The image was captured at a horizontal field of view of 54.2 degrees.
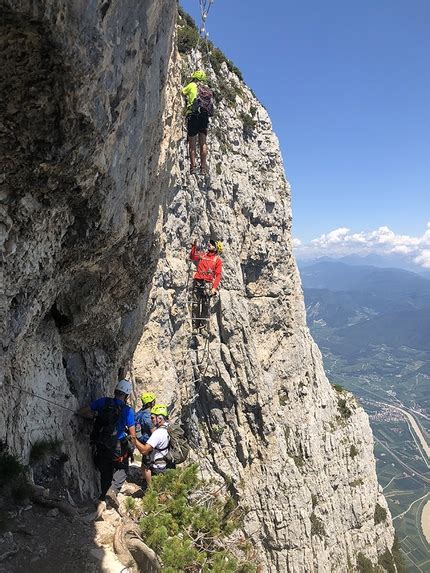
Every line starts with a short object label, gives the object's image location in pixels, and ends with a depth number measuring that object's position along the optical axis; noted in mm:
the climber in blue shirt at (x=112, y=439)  8906
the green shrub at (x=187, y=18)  28202
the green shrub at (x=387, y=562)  31625
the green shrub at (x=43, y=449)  8109
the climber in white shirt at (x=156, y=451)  9609
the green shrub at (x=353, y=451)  32156
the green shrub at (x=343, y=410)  33719
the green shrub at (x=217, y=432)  26094
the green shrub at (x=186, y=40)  24828
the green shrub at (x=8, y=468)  6824
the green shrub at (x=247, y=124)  29664
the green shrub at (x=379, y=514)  32500
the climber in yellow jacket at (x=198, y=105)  14992
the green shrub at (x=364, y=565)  30156
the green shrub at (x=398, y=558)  33156
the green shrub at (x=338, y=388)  36656
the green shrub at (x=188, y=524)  7348
